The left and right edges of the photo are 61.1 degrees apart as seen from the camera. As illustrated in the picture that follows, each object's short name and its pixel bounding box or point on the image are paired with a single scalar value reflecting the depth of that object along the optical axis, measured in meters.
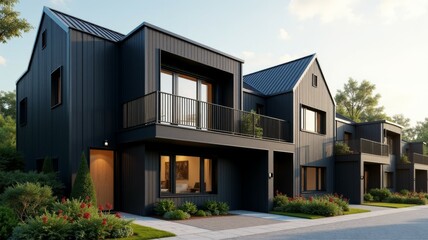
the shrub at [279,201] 16.68
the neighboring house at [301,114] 19.27
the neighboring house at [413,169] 30.77
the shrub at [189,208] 13.77
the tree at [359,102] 48.53
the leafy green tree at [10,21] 17.41
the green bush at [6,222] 8.77
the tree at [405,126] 67.06
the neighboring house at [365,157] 22.39
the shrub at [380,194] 24.33
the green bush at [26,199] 10.43
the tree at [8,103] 44.22
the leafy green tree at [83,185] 11.70
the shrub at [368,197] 23.83
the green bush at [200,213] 13.96
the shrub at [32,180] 12.16
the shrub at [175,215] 12.64
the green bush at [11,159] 16.25
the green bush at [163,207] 13.16
